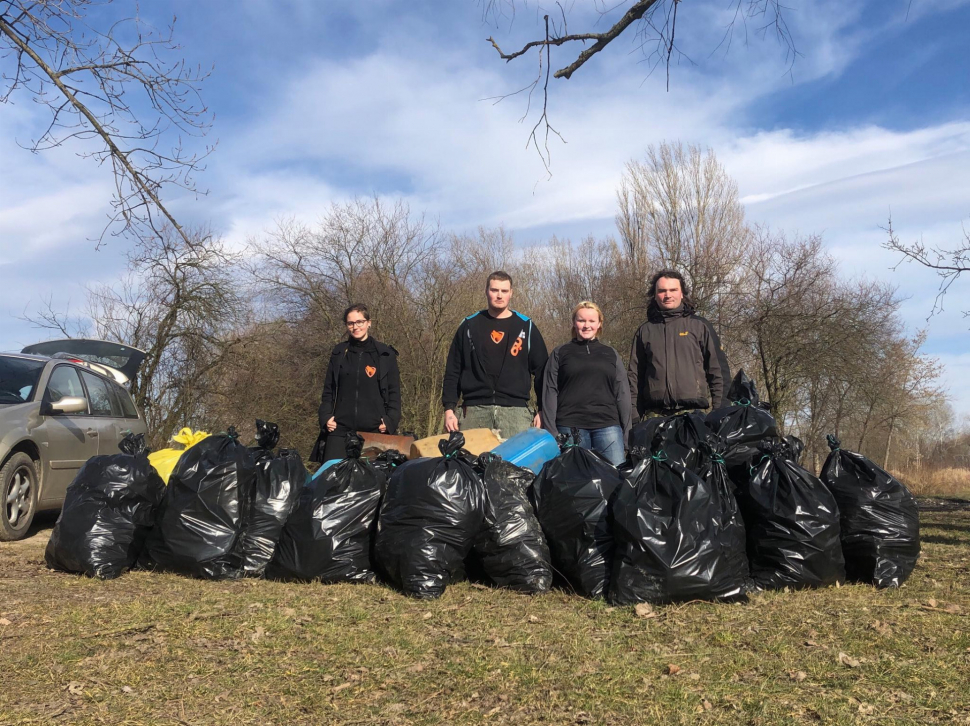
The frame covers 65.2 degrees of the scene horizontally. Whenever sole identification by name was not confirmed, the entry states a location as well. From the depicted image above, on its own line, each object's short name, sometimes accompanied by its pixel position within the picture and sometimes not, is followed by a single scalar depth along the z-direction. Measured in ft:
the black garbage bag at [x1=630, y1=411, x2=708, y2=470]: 13.98
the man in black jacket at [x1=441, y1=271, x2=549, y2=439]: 16.89
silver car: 18.17
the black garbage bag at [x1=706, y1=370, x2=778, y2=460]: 14.01
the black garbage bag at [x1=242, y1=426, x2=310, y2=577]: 13.57
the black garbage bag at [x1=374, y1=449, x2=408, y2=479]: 14.57
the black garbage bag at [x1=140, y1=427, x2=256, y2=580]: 13.33
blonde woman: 16.51
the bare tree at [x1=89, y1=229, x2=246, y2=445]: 42.50
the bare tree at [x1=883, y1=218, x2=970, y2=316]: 28.02
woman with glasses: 18.31
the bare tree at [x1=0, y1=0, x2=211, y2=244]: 14.29
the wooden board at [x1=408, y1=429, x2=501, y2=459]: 15.57
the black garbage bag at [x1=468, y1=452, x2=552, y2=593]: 12.76
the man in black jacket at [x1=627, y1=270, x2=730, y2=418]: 16.38
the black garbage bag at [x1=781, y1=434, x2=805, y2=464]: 13.58
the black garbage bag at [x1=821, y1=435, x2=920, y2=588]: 12.82
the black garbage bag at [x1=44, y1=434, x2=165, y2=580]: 13.39
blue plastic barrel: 15.19
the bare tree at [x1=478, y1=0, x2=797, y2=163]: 13.02
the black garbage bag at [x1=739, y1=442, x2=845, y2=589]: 12.39
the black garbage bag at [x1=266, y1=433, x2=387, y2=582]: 12.98
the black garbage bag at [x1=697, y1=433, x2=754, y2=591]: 11.85
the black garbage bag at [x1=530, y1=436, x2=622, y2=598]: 12.48
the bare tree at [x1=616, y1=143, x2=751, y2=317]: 65.05
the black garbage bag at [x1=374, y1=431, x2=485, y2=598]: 12.22
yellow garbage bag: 15.75
